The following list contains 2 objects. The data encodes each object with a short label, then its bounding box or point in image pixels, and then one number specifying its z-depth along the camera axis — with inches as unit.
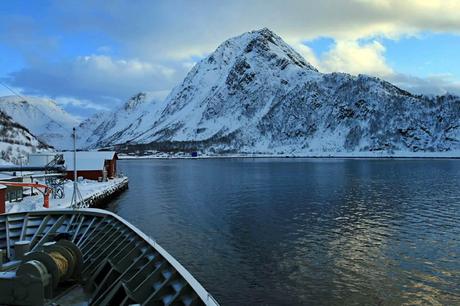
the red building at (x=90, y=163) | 3302.2
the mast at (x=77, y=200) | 1772.9
